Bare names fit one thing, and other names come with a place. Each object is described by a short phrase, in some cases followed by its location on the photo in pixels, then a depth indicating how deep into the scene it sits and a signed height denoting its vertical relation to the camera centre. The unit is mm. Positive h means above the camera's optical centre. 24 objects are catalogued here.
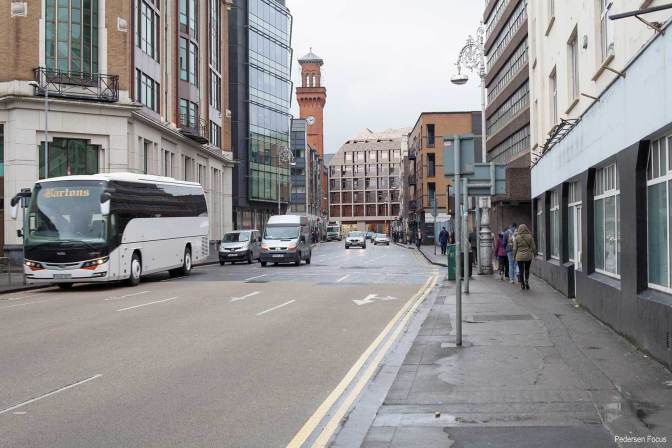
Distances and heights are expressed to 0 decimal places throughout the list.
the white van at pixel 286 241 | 34281 -181
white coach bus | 20516 +297
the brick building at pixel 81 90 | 32719 +7435
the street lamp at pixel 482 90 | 26219 +6042
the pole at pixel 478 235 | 26359 +17
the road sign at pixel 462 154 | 10055 +1194
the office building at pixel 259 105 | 67562 +13749
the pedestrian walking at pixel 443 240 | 45094 -246
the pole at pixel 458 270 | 9883 -489
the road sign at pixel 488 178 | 12953 +1088
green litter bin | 22203 -846
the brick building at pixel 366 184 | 159875 +12244
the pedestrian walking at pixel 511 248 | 22039 -403
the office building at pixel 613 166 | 8773 +1196
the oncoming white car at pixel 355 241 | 70562 -421
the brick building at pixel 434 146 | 86312 +11560
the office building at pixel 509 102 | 35906 +8396
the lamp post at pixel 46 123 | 26562 +4479
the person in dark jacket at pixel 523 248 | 19188 -341
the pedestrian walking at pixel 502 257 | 23141 -714
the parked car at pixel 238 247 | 38188 -514
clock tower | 122369 +25796
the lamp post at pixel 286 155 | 71688 +8502
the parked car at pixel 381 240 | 86625 -415
